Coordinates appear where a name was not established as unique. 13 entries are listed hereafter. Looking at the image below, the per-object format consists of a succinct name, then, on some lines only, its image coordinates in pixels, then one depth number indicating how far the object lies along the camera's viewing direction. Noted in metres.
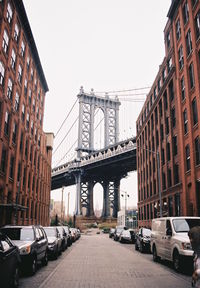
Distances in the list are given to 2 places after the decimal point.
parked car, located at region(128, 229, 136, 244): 33.73
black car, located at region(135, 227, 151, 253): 20.93
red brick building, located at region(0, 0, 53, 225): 28.44
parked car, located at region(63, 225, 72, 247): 27.04
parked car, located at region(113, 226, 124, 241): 39.14
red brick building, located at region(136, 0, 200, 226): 29.06
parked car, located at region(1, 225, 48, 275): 10.55
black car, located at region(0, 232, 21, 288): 6.90
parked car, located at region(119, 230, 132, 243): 33.61
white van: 11.68
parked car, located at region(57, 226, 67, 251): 21.10
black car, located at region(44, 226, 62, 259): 16.02
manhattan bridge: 86.44
